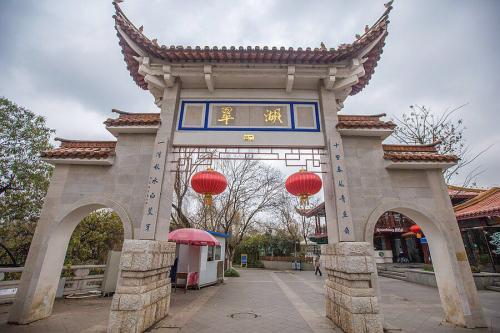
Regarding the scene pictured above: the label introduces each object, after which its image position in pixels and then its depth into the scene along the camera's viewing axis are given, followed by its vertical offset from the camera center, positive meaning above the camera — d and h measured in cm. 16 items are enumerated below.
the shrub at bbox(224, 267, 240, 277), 1586 -151
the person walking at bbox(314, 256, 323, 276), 1742 -115
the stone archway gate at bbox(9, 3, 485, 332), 484 +203
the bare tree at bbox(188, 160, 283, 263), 1686 +312
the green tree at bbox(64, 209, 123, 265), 1070 +39
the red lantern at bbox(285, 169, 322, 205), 522 +140
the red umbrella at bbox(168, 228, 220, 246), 914 +42
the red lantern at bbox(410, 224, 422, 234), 1262 +117
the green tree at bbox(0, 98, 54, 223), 954 +300
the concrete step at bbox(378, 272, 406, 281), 1415 -148
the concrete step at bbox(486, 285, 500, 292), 978 -135
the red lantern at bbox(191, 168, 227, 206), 518 +138
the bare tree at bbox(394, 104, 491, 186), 1277 +615
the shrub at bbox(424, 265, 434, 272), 1293 -83
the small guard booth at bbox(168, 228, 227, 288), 940 -47
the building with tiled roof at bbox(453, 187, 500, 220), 947 +204
